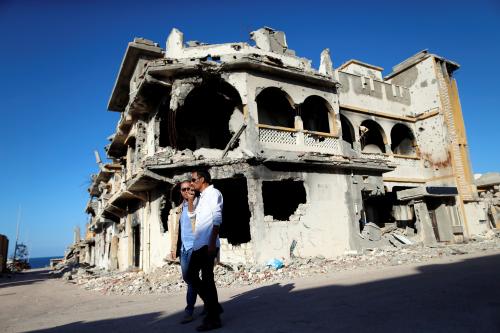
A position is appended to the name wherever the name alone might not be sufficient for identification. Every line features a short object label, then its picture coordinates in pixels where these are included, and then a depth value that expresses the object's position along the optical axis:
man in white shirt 3.67
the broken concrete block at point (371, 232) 14.05
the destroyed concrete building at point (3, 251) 28.58
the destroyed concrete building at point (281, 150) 12.70
